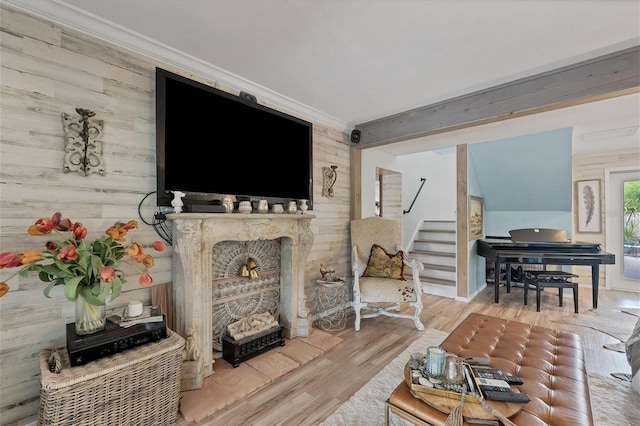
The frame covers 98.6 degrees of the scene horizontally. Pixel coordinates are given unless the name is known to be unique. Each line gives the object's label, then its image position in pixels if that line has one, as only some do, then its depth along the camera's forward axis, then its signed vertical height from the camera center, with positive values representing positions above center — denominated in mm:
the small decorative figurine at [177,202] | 1995 +90
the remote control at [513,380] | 1388 -837
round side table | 3212 -1171
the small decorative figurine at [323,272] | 3275 -687
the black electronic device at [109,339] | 1458 -713
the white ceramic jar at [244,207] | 2385 +64
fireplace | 2008 -424
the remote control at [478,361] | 1557 -832
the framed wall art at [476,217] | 4426 -54
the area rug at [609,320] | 3051 -1296
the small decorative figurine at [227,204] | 2270 +87
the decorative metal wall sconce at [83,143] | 1724 +460
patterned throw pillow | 3330 -621
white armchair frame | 3082 -760
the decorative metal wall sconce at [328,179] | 3494 +448
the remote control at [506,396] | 1238 -830
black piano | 3758 -550
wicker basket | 1317 -919
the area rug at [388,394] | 1717 -1284
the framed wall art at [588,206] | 4891 +151
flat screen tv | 2008 +584
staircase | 4504 -741
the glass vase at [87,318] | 1550 -592
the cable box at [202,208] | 2053 +48
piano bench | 3665 -929
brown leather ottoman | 1211 -872
